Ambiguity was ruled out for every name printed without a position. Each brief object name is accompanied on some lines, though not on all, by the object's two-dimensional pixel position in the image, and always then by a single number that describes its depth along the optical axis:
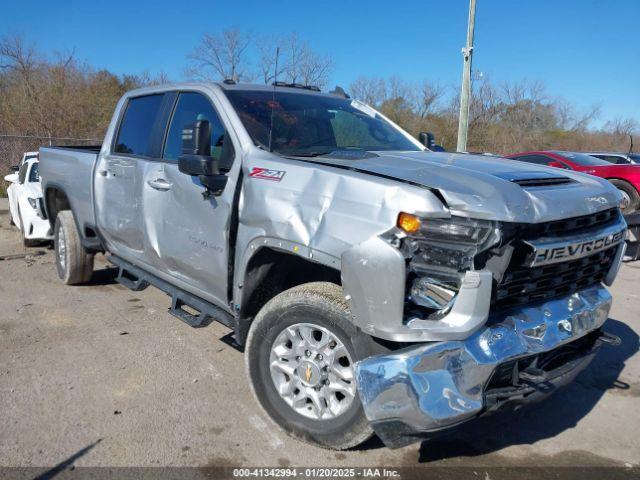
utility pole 15.14
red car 10.43
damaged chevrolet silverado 2.38
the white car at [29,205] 7.95
